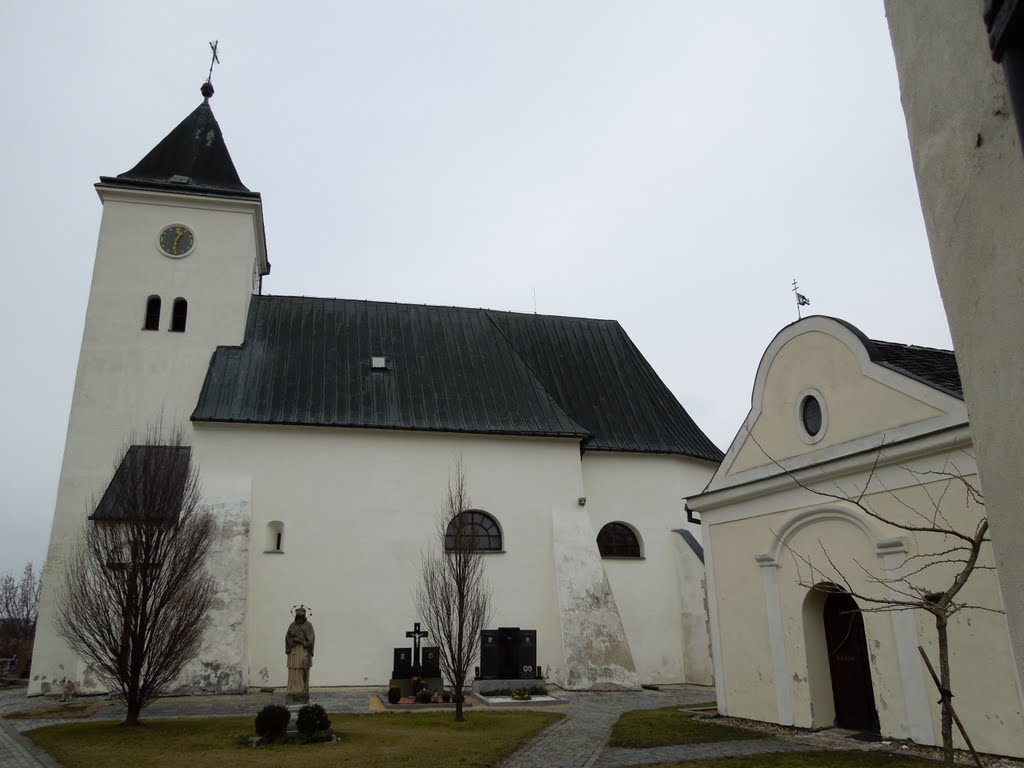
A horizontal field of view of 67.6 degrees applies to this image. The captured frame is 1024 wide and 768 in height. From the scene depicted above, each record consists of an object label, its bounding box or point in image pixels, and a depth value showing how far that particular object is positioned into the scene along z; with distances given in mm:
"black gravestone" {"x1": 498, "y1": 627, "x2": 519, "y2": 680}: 18250
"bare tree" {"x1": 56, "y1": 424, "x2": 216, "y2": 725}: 12734
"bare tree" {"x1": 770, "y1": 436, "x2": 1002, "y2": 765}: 9742
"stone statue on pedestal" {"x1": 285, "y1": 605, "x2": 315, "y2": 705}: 14523
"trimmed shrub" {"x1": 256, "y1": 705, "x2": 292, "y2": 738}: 11289
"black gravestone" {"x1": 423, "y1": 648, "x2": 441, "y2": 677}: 17531
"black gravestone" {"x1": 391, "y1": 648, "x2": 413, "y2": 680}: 17500
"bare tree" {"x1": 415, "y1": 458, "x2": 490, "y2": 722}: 14992
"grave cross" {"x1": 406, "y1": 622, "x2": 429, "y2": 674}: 17688
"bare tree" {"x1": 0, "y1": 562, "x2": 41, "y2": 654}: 47938
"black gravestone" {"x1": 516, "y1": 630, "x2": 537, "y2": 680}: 18250
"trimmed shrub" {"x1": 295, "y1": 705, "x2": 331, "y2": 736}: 11406
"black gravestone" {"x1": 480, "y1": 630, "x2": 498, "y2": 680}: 18219
